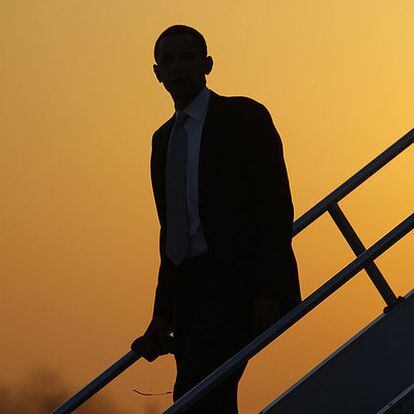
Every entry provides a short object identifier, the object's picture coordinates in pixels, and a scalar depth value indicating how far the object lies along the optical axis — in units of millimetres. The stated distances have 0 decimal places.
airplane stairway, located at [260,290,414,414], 13492
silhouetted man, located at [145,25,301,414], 11914
